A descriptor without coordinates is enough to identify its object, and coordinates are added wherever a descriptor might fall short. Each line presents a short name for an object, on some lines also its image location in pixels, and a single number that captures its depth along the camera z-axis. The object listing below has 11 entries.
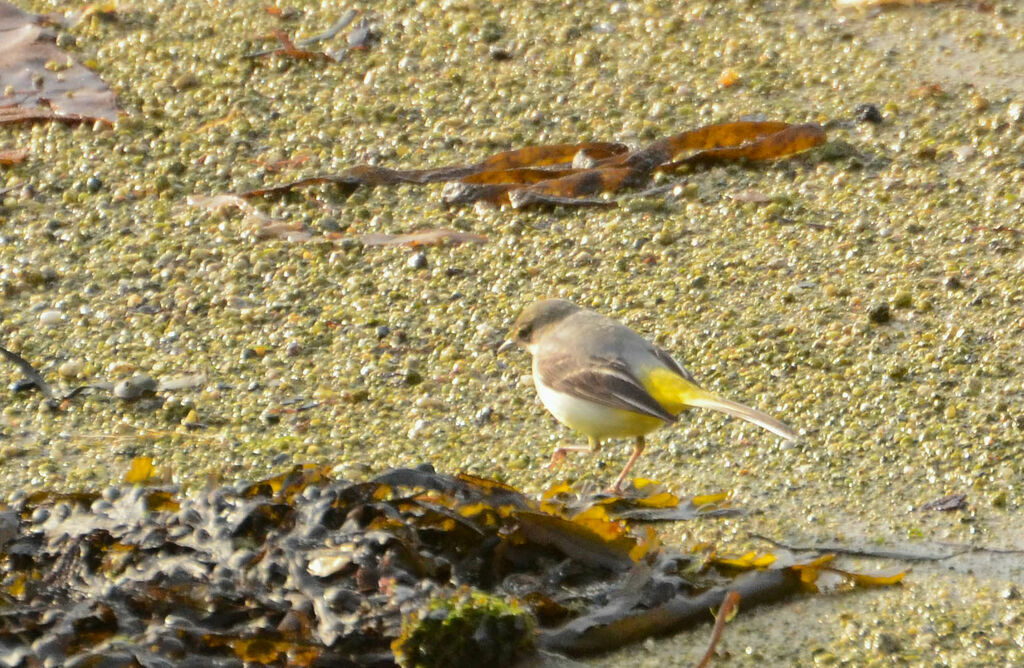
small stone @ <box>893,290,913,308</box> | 11.85
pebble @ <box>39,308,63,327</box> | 12.95
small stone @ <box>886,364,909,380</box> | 10.95
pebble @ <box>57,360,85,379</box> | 12.11
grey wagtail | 10.09
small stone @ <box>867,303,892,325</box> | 11.71
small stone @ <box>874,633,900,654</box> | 7.95
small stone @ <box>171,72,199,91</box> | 16.67
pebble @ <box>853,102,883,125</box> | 14.56
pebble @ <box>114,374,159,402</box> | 11.78
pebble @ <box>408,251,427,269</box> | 13.31
